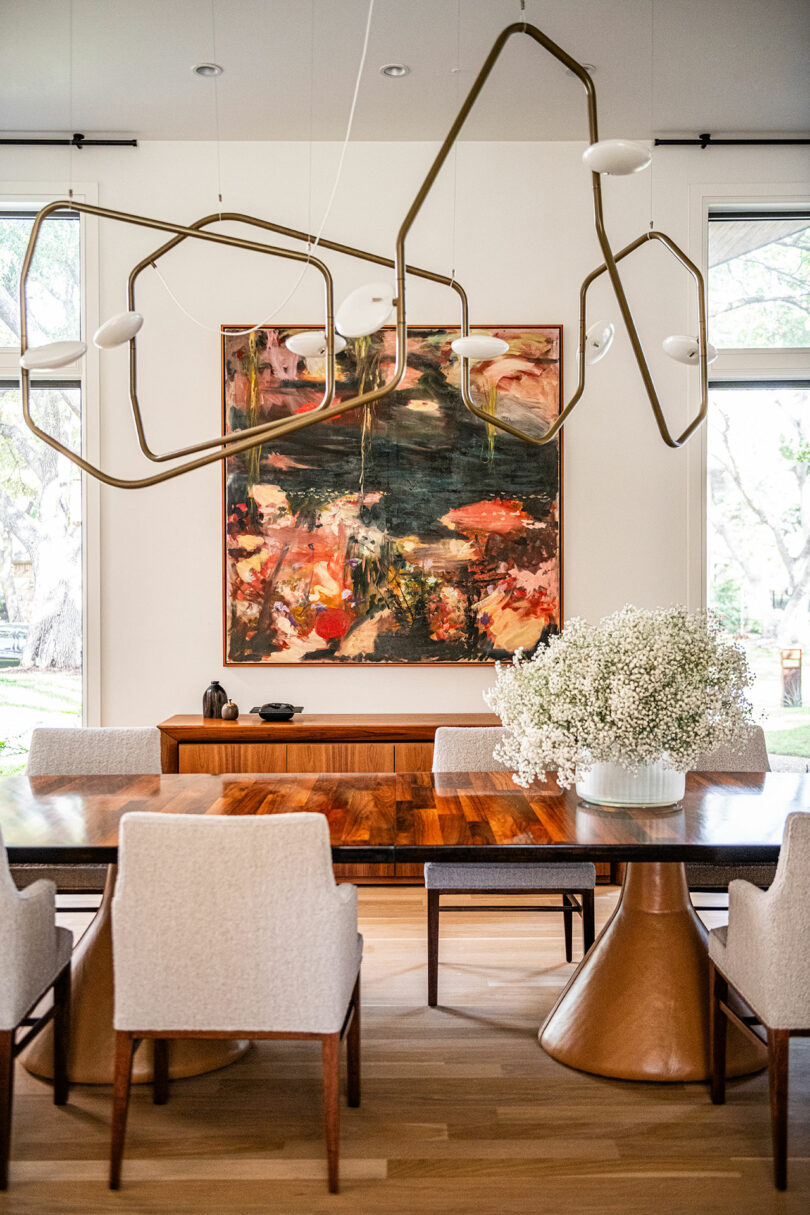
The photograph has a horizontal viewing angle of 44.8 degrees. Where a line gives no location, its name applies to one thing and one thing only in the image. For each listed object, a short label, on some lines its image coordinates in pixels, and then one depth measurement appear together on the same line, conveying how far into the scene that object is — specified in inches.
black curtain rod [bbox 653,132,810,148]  200.8
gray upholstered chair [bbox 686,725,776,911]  127.0
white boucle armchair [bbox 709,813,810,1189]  84.0
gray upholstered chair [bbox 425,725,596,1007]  124.1
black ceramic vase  190.1
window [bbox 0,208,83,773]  204.5
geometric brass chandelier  78.4
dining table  92.4
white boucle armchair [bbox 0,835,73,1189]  84.8
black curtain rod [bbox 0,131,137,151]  198.7
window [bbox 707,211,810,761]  205.9
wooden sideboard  179.5
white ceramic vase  107.5
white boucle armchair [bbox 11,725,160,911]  138.3
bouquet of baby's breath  100.0
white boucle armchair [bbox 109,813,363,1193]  82.0
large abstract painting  200.4
